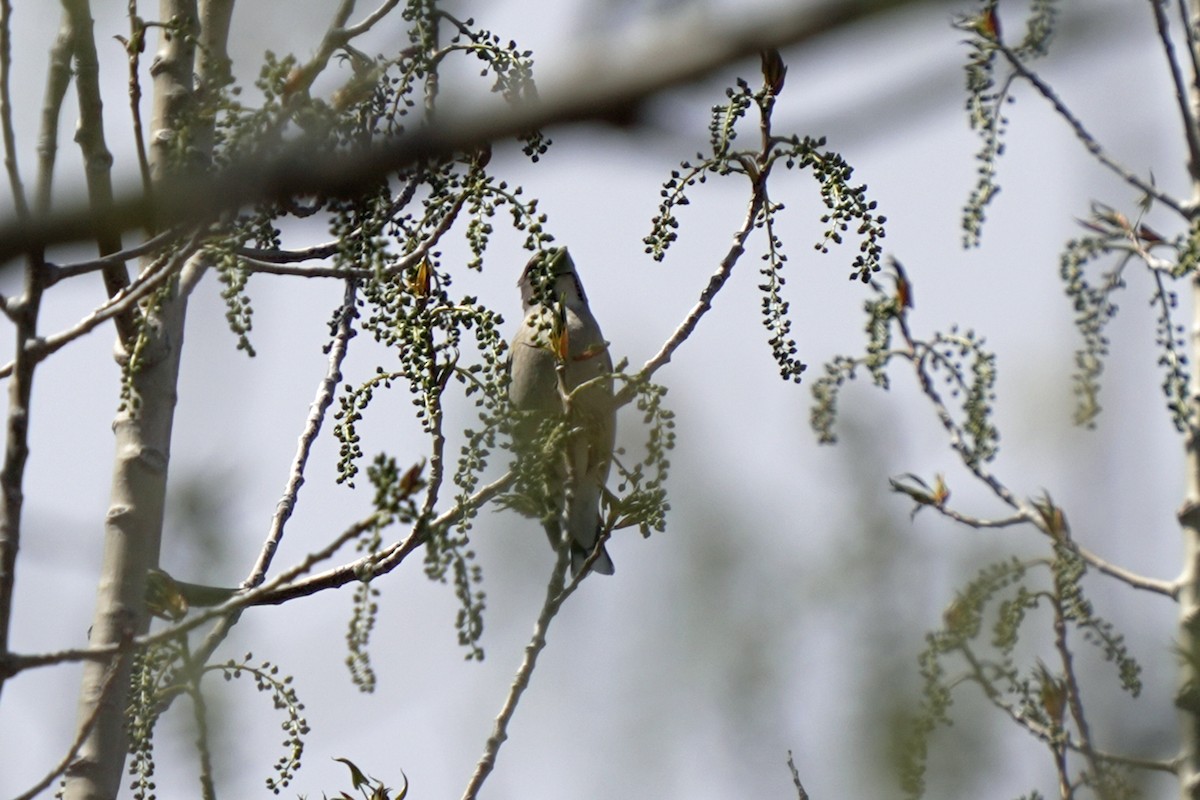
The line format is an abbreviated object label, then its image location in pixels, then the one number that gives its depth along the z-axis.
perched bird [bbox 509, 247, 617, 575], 6.07
